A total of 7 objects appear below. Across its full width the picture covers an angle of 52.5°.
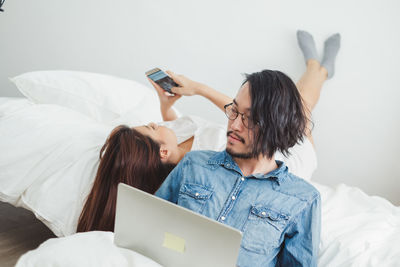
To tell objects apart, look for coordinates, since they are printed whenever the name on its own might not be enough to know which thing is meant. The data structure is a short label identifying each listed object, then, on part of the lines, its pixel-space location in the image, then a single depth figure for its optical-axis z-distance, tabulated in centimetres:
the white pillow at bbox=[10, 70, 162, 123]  190
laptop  82
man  107
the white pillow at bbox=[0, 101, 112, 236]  136
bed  92
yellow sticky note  88
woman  132
